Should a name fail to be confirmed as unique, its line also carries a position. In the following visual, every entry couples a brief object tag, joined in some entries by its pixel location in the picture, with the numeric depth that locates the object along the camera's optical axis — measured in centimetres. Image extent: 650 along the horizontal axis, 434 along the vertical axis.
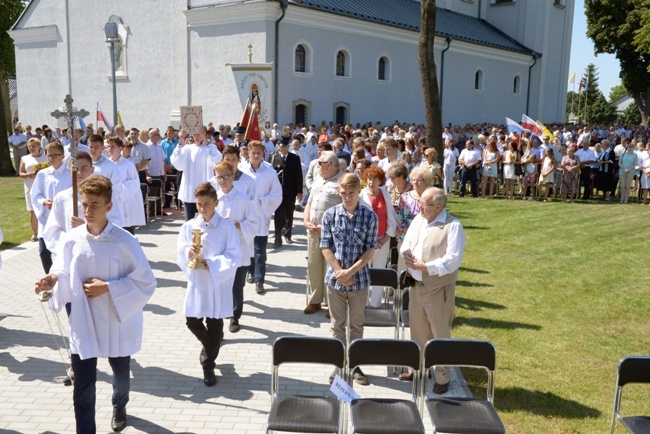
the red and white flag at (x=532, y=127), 2239
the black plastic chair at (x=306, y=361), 474
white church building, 2853
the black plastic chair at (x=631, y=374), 486
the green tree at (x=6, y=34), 4309
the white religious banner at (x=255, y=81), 2173
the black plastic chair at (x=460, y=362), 485
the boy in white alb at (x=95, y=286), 469
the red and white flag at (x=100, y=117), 1928
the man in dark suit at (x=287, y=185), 1285
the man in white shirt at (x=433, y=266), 585
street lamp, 1770
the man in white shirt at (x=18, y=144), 2553
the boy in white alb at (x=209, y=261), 613
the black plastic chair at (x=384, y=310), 681
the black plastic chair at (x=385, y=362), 480
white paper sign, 448
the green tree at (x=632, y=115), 9112
